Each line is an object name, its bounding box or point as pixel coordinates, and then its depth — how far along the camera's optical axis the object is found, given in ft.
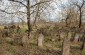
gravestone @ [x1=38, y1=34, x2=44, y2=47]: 20.96
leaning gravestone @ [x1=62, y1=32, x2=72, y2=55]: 15.76
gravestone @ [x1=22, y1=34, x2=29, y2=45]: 20.56
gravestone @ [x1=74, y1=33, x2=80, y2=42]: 25.16
